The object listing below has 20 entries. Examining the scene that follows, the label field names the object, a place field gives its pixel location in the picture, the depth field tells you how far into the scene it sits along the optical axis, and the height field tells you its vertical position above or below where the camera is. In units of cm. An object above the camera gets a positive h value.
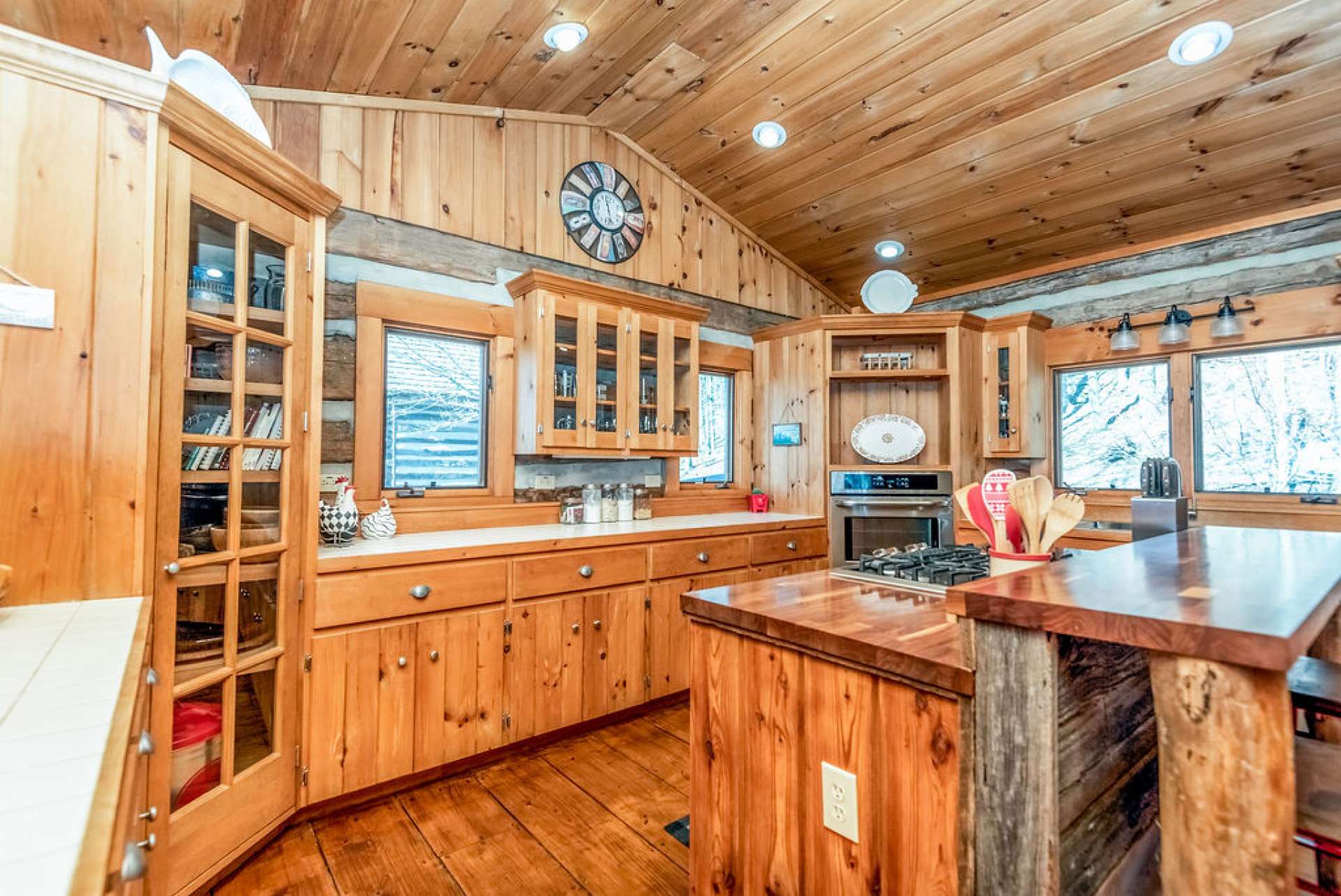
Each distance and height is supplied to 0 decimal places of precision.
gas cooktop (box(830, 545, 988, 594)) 152 -27
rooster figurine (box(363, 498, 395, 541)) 258 -25
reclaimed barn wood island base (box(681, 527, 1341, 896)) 72 -41
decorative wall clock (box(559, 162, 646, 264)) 342 +142
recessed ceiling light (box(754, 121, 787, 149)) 330 +176
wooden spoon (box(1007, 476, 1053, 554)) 129 -8
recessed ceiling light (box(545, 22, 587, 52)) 250 +174
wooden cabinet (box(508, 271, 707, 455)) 303 +49
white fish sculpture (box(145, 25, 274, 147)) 166 +106
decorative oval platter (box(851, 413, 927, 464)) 404 +16
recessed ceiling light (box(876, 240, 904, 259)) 412 +143
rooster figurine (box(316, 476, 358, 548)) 238 -21
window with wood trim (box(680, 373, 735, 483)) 407 +21
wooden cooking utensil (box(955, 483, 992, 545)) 141 -9
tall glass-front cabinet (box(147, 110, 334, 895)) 161 -11
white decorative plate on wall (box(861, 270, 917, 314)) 417 +115
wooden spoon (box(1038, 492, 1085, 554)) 125 -11
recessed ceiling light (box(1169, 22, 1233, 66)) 237 +162
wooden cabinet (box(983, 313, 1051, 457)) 395 +48
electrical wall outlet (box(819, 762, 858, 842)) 114 -62
